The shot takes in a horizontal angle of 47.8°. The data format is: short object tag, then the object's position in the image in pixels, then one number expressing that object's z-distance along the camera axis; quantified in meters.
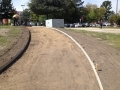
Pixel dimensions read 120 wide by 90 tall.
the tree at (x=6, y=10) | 41.98
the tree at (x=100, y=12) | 58.14
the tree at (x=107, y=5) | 84.33
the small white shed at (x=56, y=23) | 24.99
